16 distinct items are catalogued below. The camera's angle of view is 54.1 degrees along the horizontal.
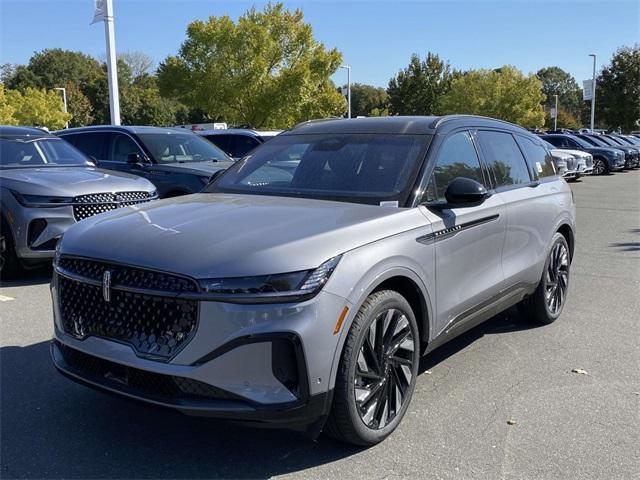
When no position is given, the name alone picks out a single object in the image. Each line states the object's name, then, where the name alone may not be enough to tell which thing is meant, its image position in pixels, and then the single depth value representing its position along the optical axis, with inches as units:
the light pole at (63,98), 2493.8
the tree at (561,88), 4951.5
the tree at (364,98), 4065.0
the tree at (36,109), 2065.1
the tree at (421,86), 2207.2
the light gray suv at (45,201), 272.4
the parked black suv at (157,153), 385.7
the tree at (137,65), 3558.1
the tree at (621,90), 2016.5
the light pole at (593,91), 1924.2
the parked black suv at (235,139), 573.0
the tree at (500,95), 1963.6
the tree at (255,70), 1336.1
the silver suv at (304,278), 111.8
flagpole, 709.9
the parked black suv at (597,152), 1080.2
